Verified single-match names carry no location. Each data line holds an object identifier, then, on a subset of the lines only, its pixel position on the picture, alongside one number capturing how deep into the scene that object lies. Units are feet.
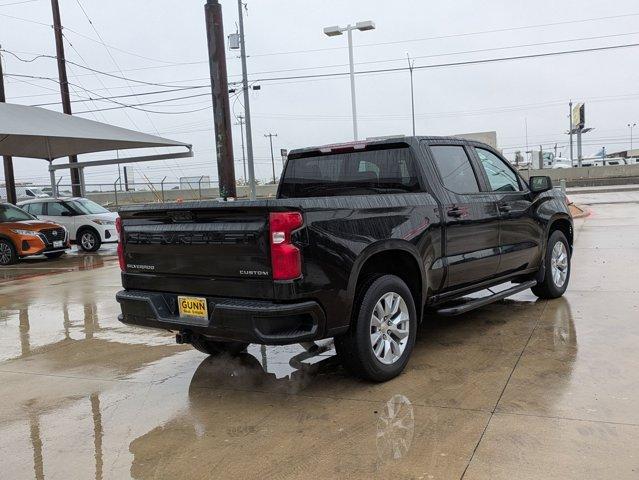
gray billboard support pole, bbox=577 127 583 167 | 193.20
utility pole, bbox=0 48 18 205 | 73.56
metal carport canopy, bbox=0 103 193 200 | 51.16
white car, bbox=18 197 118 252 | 56.08
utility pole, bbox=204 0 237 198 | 41.93
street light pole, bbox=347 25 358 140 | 75.00
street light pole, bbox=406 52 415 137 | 135.95
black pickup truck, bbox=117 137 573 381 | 13.02
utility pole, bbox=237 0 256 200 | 76.13
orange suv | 47.91
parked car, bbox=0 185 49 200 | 135.64
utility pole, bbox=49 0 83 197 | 74.79
